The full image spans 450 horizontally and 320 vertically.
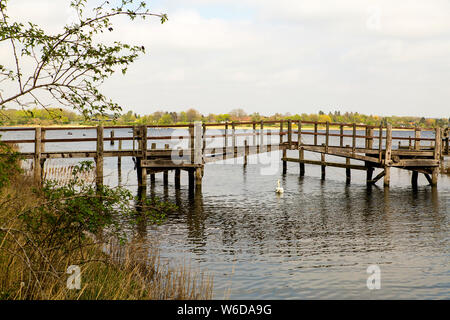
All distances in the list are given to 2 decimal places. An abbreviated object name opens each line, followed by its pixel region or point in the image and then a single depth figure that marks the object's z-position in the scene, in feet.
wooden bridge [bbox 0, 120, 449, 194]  74.69
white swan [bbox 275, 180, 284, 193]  82.85
